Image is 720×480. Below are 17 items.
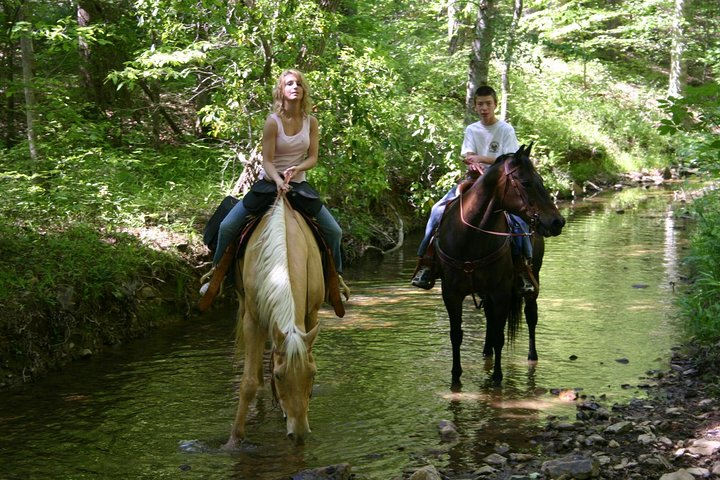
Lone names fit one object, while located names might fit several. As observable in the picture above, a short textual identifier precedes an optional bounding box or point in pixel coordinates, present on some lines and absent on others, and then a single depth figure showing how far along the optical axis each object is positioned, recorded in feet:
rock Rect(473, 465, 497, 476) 16.93
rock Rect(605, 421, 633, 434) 18.86
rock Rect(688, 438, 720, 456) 16.42
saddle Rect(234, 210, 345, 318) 20.30
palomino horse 16.53
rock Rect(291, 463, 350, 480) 16.69
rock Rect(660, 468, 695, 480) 14.72
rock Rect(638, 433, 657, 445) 17.78
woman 20.71
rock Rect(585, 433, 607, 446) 18.22
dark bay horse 23.02
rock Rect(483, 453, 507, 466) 17.58
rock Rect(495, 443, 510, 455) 18.51
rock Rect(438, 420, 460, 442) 19.80
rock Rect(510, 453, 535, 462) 17.69
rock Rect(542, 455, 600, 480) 15.78
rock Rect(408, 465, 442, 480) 16.15
